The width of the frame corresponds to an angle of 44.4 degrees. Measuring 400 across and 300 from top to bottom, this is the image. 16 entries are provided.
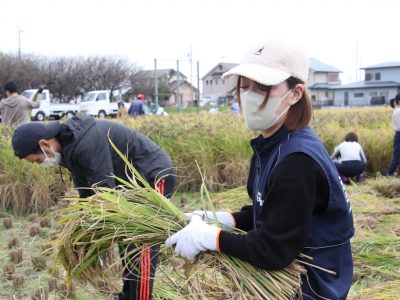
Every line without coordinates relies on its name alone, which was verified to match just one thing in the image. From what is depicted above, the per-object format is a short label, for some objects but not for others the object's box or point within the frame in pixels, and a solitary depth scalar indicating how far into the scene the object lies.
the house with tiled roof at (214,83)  64.64
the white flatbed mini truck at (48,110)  27.97
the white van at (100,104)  27.31
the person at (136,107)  13.00
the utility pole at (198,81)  19.14
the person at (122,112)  12.74
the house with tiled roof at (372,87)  54.22
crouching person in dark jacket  2.76
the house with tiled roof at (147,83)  41.62
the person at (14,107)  7.49
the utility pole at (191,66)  19.64
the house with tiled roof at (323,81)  58.24
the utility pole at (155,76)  16.80
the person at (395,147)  7.70
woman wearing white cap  1.38
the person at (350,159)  7.12
